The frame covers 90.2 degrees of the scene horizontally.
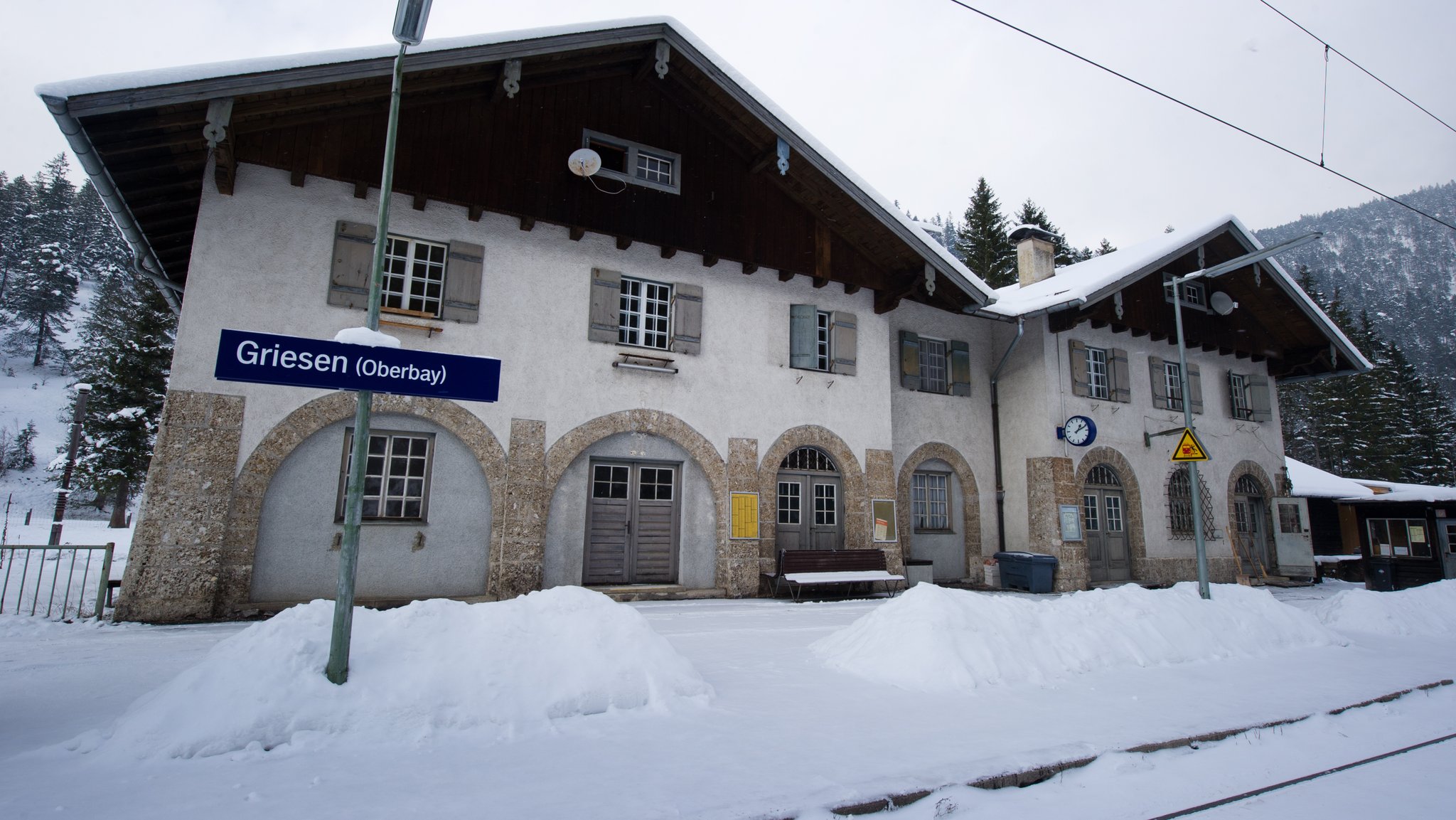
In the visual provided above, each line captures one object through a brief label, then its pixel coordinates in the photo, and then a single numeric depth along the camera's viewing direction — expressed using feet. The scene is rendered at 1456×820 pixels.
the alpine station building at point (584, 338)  29.81
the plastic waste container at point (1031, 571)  46.65
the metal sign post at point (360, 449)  14.42
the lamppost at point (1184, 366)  34.60
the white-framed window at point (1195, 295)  61.31
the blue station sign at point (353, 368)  14.08
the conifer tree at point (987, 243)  110.63
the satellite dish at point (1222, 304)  61.11
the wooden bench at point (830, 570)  38.88
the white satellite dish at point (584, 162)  36.14
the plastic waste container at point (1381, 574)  49.18
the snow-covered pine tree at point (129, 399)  76.28
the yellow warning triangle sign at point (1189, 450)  35.14
